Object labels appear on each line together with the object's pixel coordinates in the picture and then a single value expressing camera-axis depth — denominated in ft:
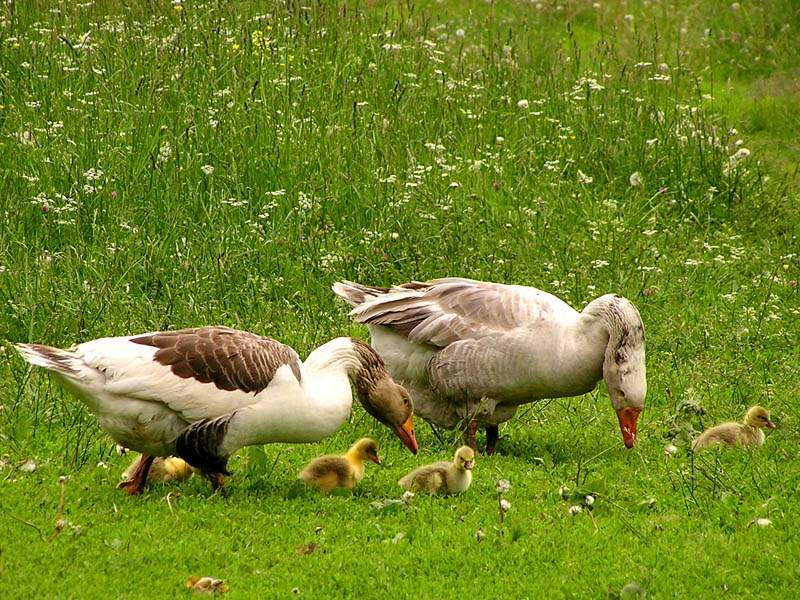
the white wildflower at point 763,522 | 46.62
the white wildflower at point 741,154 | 90.22
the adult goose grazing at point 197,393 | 46.03
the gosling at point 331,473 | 49.52
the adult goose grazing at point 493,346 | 54.75
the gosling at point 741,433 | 55.98
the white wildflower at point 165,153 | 77.36
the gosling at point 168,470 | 50.60
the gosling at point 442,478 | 49.70
